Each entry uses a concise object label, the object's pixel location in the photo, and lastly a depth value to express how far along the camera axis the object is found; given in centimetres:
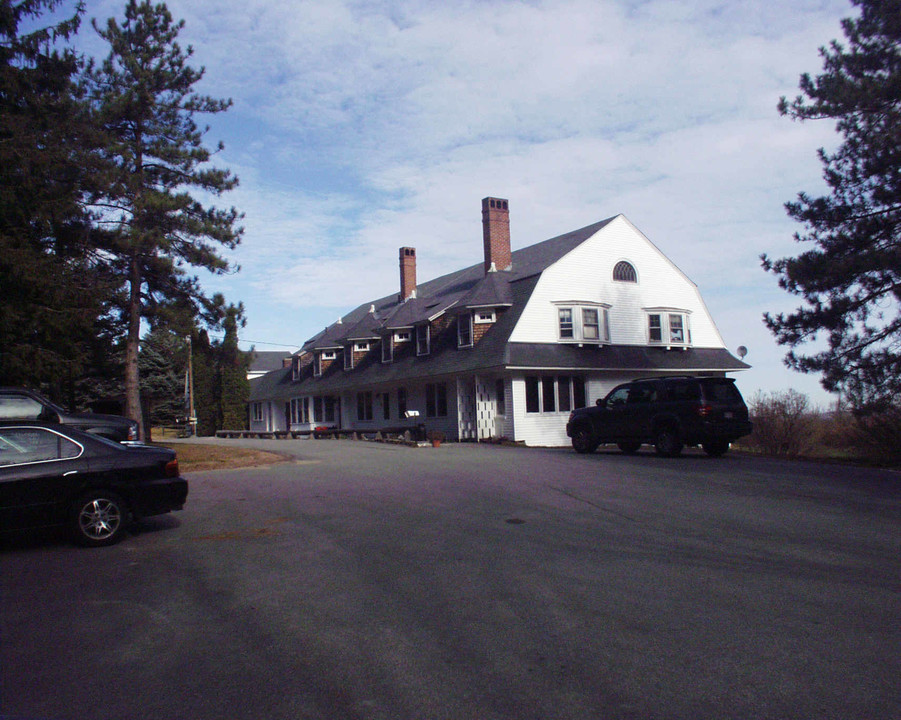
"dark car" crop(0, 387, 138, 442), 1198
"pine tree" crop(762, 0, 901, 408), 1759
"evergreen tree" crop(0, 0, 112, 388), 1841
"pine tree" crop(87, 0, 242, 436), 2438
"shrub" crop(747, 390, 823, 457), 2289
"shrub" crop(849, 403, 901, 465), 1812
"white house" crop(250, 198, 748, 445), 2994
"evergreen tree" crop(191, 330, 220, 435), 5644
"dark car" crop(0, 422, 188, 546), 846
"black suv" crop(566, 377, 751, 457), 1819
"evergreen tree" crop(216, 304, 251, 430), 5584
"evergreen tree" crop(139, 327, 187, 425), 5653
